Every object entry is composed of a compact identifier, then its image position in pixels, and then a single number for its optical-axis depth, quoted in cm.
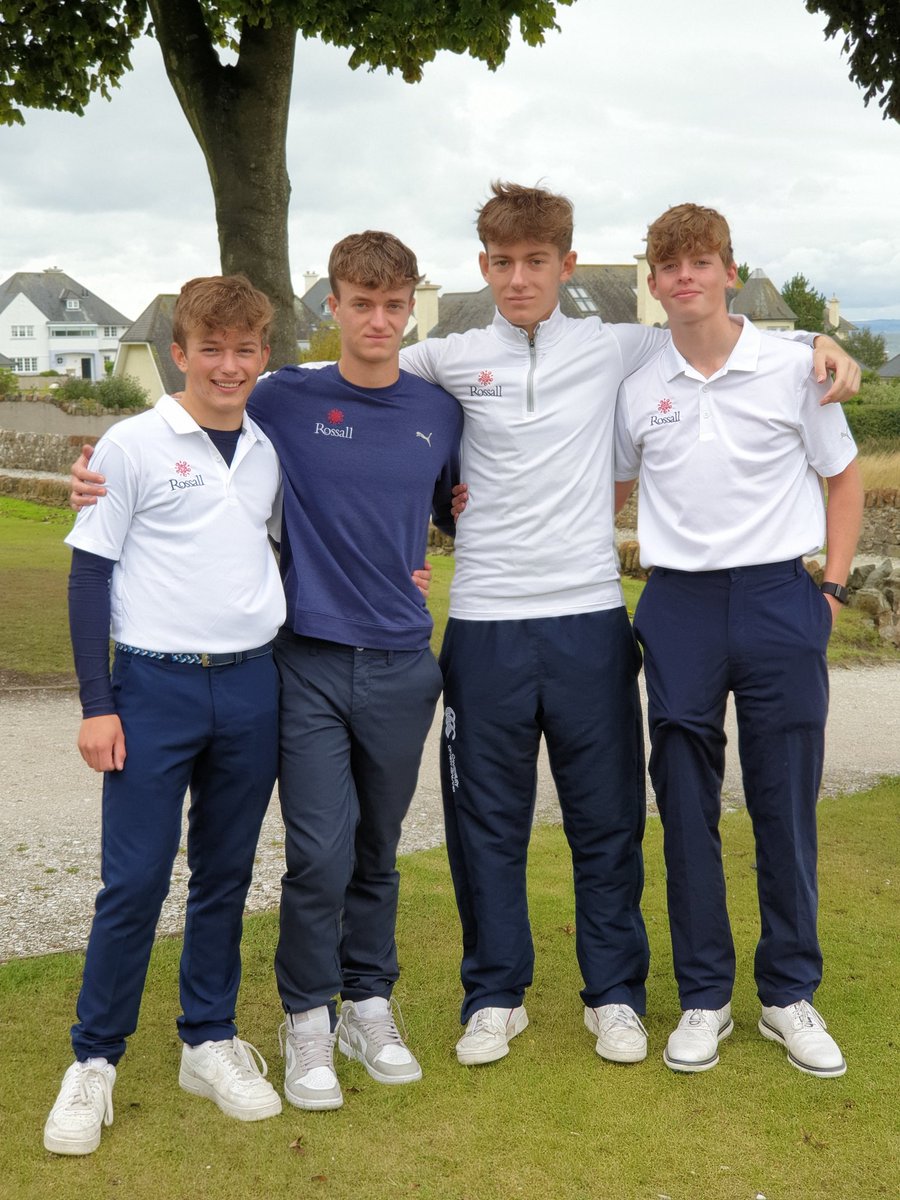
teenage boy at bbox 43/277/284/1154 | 362
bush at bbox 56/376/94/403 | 4828
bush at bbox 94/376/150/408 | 4747
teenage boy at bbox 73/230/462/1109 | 391
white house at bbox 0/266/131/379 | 10188
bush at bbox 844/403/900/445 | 3953
